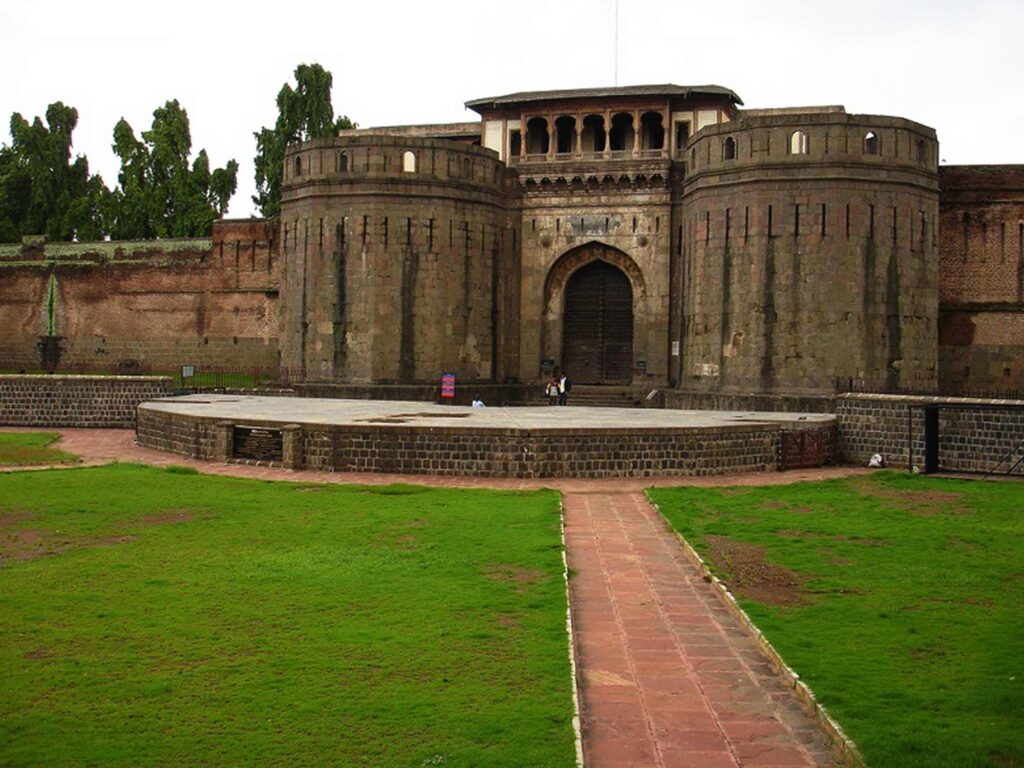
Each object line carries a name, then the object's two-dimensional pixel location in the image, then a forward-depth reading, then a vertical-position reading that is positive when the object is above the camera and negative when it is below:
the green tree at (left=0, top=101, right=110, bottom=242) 45.88 +8.01
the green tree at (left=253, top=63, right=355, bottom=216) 43.34 +10.59
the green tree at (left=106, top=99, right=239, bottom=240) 43.59 +7.87
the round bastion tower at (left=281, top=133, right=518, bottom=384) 28.52 +3.06
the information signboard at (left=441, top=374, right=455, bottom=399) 27.81 -0.24
